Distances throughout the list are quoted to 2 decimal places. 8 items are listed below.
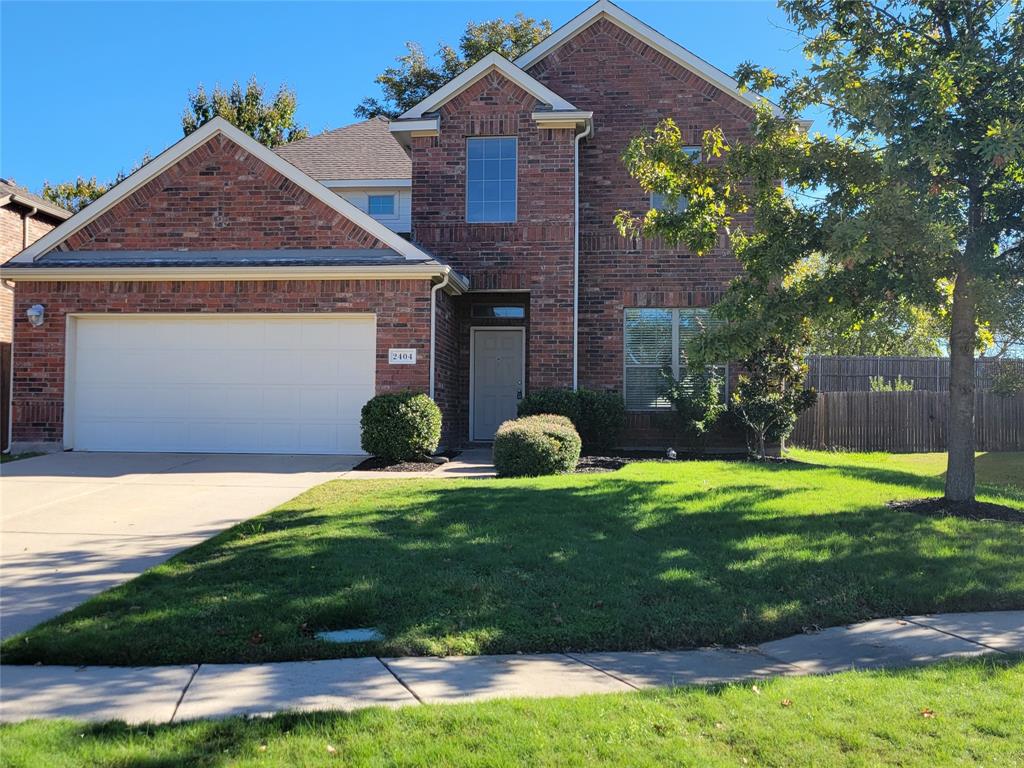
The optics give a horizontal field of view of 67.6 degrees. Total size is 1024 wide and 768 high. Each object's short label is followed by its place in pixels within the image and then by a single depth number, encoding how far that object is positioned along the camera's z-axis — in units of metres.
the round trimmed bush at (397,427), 11.64
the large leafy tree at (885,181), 7.31
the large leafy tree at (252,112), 29.12
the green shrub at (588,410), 13.39
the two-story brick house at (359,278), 13.02
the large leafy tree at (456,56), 27.69
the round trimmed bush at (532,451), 10.38
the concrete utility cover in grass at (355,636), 4.61
